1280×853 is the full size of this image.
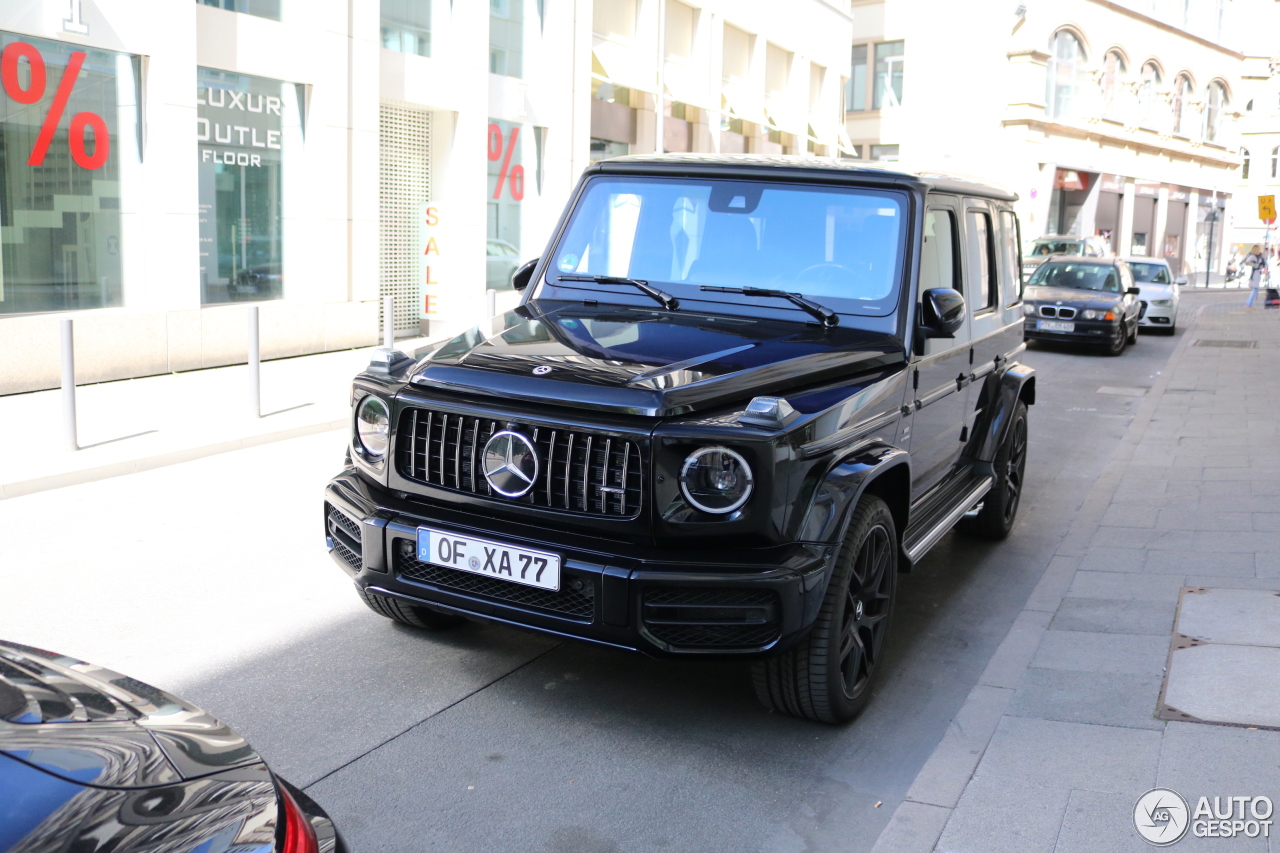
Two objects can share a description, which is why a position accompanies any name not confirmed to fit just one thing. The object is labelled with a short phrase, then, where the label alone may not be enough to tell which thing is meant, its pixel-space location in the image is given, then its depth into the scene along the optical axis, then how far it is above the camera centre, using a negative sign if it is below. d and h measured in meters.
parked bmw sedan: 19.47 -0.76
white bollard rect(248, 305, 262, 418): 10.45 -1.18
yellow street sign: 29.92 +1.29
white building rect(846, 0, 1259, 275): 45.22 +5.96
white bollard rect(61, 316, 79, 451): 8.75 -1.16
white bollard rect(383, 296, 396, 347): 13.21 -0.89
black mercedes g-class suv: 3.65 -0.59
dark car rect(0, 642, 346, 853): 1.79 -0.86
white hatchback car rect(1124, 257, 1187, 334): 24.14 -0.74
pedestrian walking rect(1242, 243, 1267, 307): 35.91 -0.23
